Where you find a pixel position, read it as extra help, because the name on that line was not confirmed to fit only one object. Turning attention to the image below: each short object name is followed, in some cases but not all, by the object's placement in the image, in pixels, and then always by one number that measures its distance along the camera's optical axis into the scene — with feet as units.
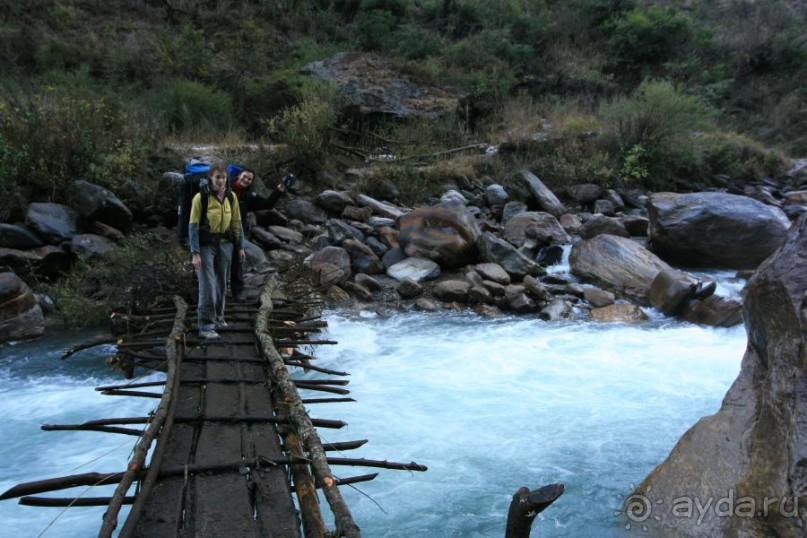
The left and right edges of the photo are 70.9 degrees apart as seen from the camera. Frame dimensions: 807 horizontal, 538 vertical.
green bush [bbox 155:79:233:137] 40.96
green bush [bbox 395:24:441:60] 58.03
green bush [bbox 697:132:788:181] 48.65
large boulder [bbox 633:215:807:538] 8.98
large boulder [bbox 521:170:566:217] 38.11
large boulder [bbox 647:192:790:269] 29.89
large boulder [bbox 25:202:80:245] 25.18
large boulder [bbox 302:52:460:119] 47.83
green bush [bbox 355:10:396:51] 59.21
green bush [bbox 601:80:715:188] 43.83
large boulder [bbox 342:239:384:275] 29.04
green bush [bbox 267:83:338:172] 37.40
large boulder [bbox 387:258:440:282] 28.60
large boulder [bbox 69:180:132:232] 26.43
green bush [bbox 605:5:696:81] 61.11
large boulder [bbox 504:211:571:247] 32.50
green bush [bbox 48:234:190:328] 20.70
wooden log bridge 7.93
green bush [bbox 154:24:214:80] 49.06
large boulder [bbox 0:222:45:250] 24.26
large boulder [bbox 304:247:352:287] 26.81
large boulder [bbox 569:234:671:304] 27.27
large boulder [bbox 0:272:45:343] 20.65
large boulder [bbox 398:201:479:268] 29.50
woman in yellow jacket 15.19
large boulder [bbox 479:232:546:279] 28.58
